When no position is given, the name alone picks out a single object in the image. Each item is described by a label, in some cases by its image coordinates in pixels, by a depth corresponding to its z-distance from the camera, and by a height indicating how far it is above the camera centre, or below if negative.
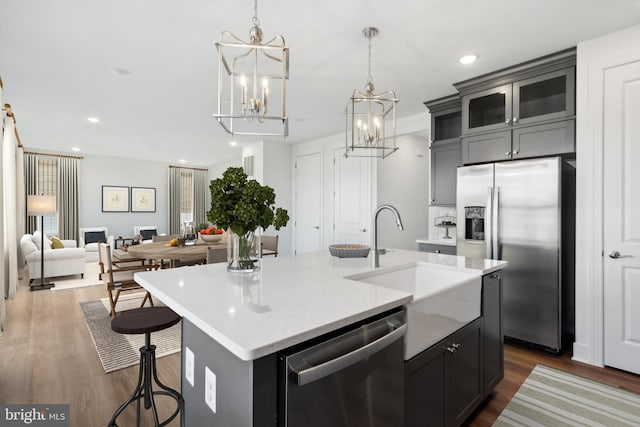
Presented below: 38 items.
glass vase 1.63 -0.21
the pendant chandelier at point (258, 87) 1.59 +1.35
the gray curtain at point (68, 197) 7.80 +0.31
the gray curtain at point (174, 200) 9.42 +0.30
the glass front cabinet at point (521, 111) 2.77 +0.97
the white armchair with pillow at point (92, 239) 7.32 -0.69
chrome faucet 1.91 -0.17
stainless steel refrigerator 2.74 -0.27
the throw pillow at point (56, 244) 6.14 -0.64
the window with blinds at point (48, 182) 7.69 +0.66
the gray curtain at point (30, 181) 7.49 +0.67
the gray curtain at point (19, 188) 5.30 +0.36
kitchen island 0.86 -0.33
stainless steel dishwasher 0.88 -0.52
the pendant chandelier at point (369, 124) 2.24 +0.63
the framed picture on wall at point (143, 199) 8.83 +0.30
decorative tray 2.18 -0.28
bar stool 1.66 -0.61
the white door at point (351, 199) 5.09 +0.19
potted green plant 1.55 -0.01
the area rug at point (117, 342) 2.64 -1.22
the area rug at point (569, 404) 1.93 -1.23
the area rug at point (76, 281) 5.12 -1.19
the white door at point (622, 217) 2.40 -0.05
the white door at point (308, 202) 6.00 +0.16
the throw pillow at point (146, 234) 8.63 -0.63
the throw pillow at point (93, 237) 7.80 -0.65
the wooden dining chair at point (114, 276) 3.59 -0.76
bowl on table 4.38 -0.37
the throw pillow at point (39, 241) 5.81 -0.58
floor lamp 5.11 +0.03
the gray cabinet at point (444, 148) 3.87 +0.76
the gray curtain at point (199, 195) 9.88 +0.47
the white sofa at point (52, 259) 5.25 -0.82
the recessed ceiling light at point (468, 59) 2.83 +1.34
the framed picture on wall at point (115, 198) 8.41 +0.31
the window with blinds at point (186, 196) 9.70 +0.43
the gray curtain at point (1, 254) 3.16 -0.43
